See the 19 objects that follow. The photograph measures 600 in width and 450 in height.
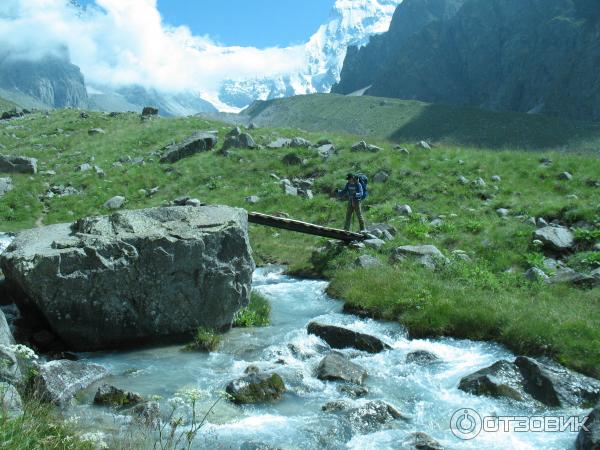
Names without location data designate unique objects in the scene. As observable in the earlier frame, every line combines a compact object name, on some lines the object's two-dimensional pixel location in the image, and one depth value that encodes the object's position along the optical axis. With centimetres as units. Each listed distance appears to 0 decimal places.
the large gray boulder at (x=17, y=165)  3372
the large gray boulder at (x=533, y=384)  959
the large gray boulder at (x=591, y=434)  751
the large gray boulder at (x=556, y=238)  1823
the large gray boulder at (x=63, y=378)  909
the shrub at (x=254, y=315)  1470
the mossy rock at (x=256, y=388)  971
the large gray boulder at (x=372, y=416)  874
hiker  2172
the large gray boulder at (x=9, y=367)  826
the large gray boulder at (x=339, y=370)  1059
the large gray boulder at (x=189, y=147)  3591
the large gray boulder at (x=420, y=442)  801
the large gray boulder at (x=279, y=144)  3566
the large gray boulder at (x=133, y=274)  1185
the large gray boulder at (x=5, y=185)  3033
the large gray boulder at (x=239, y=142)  3594
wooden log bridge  2062
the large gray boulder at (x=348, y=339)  1246
